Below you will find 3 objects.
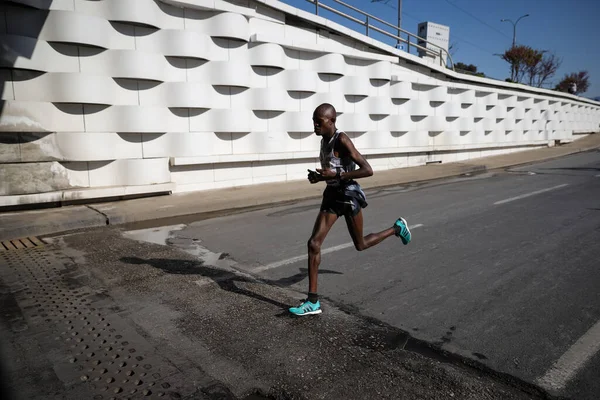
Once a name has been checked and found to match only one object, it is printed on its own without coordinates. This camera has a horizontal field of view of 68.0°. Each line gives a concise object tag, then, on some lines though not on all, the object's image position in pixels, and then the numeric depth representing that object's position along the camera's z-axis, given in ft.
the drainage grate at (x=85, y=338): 9.19
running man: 12.48
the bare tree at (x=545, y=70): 166.71
